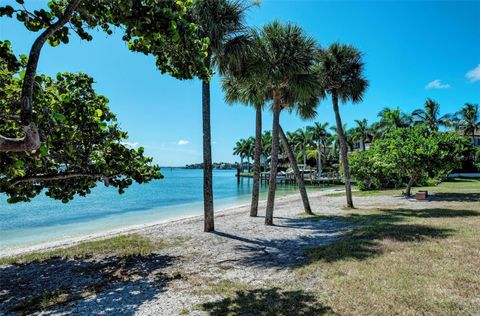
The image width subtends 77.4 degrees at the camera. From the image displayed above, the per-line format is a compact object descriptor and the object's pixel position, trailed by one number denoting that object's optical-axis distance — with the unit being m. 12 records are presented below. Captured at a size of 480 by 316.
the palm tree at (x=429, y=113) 45.00
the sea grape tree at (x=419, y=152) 18.61
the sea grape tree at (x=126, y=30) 3.42
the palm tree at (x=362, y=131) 58.69
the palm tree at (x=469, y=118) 48.12
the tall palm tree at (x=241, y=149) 108.86
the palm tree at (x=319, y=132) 65.06
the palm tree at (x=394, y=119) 43.19
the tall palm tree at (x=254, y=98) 13.11
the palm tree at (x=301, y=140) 67.86
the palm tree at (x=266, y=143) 82.49
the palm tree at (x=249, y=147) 101.71
